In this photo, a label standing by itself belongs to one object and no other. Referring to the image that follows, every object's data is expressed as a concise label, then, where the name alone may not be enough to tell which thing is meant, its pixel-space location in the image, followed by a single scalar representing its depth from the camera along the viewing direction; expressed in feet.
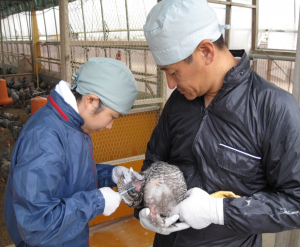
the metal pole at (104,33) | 9.33
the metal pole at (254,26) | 15.11
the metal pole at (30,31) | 35.40
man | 3.34
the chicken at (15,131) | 17.26
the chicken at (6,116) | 20.95
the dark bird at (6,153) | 13.89
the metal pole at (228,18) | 13.29
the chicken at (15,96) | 26.06
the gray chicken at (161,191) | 4.18
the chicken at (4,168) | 12.67
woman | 3.48
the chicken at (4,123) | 19.62
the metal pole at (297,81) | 5.35
